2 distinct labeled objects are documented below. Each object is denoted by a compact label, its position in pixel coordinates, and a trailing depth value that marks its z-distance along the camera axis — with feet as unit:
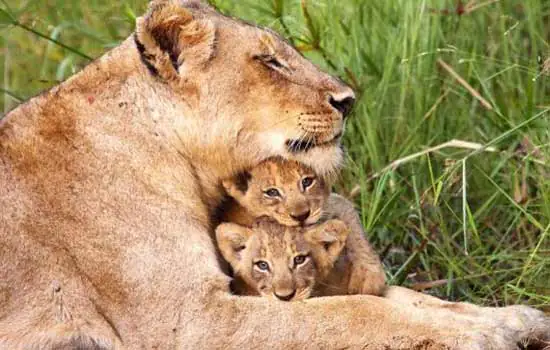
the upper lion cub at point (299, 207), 39.29
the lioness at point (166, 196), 37.32
